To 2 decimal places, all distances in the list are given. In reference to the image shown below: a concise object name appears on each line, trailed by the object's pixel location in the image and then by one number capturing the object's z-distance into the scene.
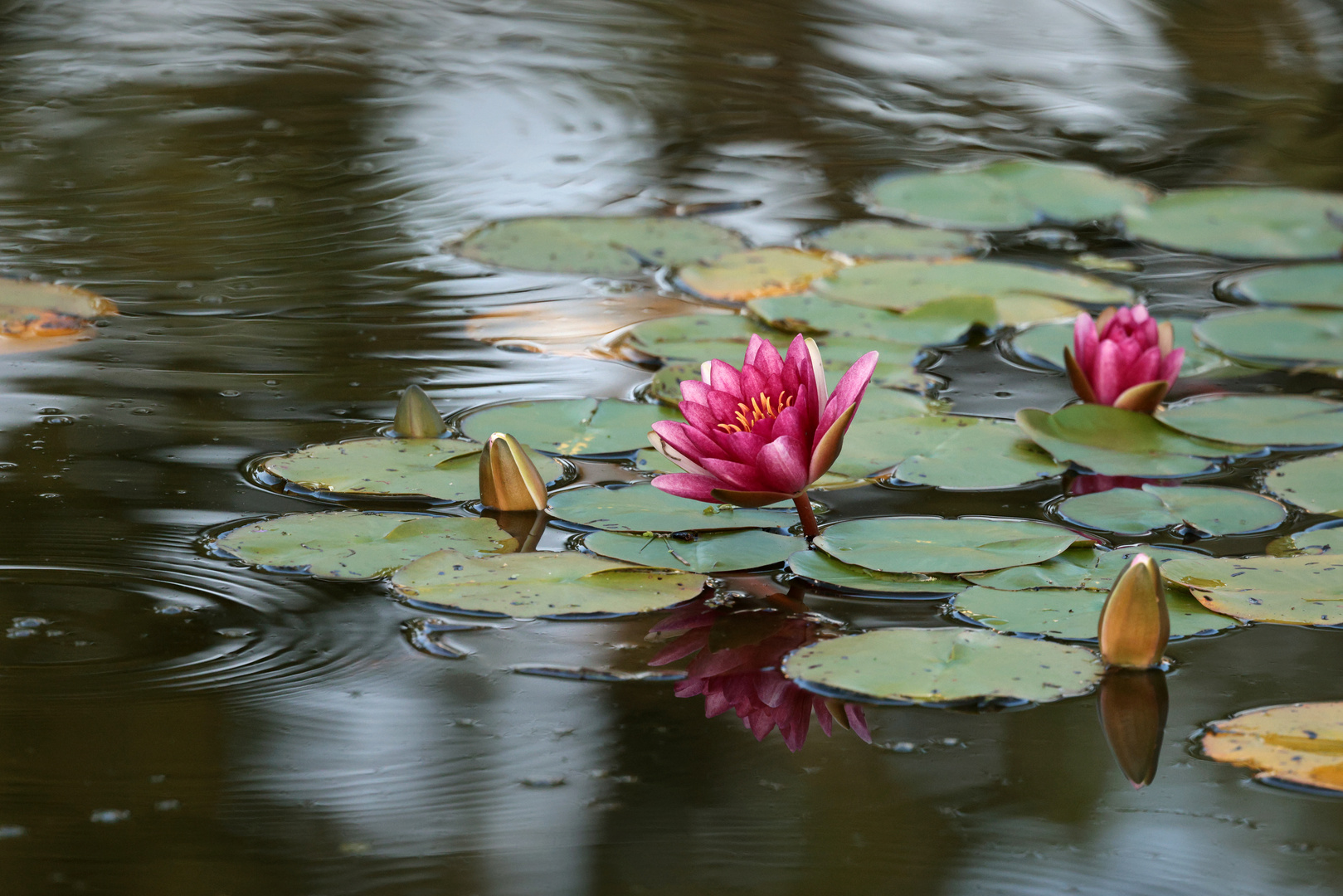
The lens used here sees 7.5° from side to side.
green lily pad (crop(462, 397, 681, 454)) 5.58
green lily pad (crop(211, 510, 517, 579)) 5.42
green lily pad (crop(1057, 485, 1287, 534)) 5.48
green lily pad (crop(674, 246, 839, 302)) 5.88
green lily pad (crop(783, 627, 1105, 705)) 5.31
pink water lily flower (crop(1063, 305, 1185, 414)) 5.62
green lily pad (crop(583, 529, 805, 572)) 5.43
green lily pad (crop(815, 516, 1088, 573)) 5.41
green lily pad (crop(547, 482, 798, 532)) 5.46
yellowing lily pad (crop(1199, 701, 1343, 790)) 5.26
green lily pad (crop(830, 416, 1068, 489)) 5.55
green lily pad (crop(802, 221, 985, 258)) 5.99
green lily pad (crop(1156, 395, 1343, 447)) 5.61
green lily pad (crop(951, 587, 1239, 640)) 5.37
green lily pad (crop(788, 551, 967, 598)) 5.41
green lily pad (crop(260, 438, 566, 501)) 5.50
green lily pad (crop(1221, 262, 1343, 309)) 5.89
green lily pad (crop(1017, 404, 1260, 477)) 5.57
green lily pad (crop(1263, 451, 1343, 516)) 5.51
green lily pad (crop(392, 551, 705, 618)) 5.38
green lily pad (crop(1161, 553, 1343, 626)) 5.38
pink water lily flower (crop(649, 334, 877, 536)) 5.40
